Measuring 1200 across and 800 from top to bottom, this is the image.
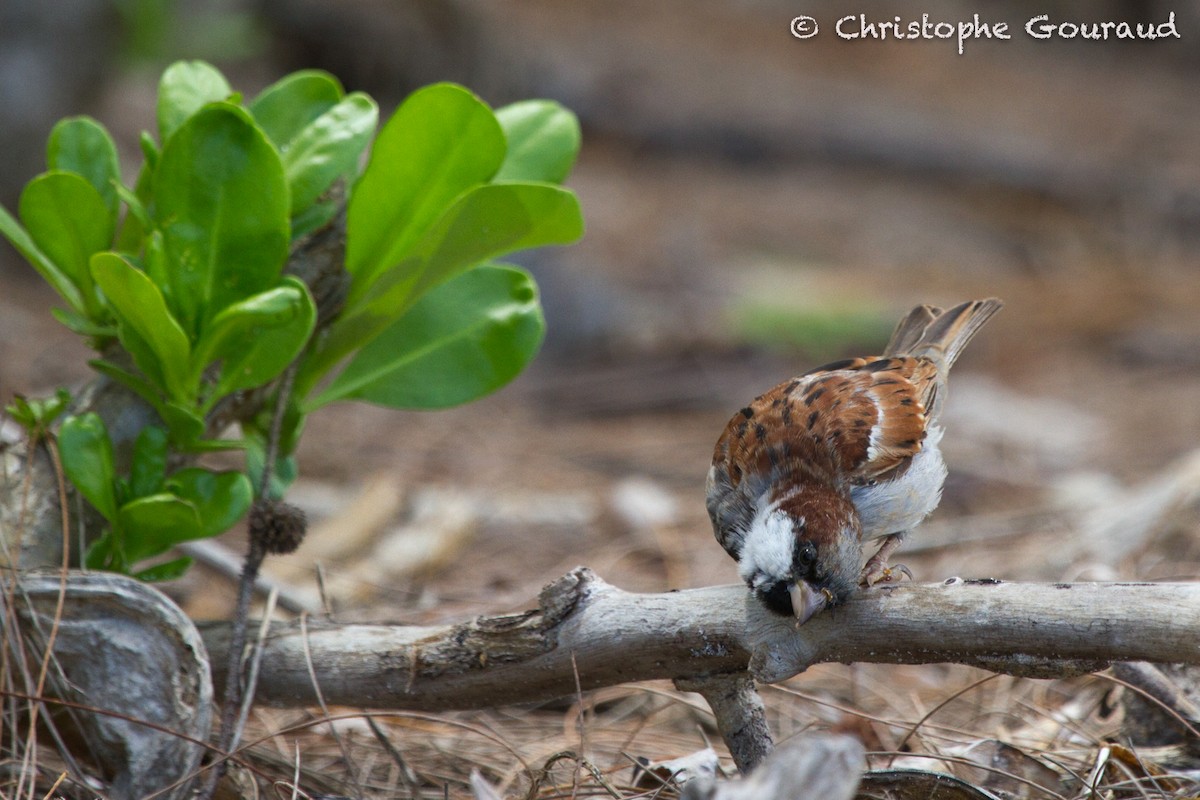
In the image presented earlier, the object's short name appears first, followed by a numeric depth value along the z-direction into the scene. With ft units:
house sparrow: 15.93
